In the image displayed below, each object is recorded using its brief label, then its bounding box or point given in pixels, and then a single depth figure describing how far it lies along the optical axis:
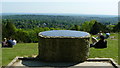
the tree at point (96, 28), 43.60
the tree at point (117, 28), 44.22
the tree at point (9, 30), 41.05
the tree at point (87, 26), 53.32
